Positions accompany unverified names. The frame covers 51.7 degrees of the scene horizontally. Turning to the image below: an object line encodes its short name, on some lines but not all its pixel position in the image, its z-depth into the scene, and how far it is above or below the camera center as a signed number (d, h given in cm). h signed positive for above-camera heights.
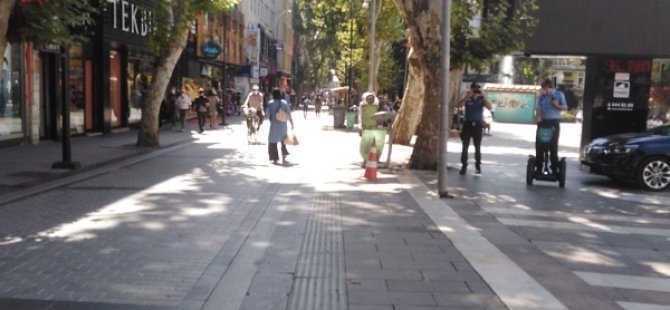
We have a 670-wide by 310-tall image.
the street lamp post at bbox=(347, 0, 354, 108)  3575 +331
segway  1220 -121
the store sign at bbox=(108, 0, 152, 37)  2331 +252
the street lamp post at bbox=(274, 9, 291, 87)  6854 +524
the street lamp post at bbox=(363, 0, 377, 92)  2846 +223
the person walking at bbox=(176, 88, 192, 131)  2603 -57
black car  1221 -107
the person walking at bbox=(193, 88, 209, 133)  2547 -58
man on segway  1212 -25
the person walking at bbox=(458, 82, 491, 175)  1365 -42
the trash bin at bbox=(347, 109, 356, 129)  3098 -114
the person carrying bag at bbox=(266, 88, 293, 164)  1529 -81
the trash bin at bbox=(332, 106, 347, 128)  3178 -112
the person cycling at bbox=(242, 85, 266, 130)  2119 -32
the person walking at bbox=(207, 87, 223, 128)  2792 -66
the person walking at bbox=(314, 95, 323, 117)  4496 -64
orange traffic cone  1250 -130
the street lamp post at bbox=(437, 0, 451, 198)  1008 -13
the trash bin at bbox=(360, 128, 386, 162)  1444 -94
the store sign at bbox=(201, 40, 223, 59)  3092 +187
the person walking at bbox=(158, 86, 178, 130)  2722 -73
